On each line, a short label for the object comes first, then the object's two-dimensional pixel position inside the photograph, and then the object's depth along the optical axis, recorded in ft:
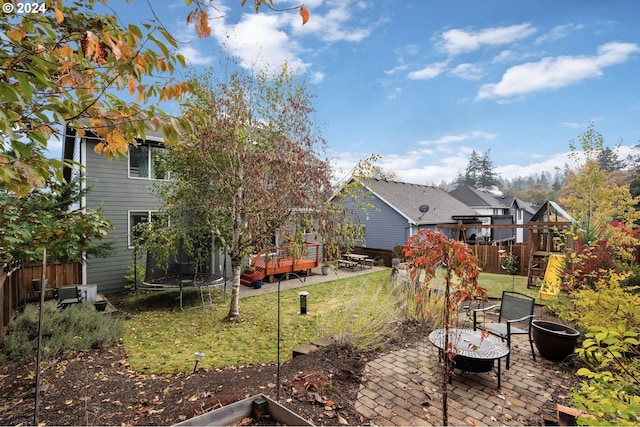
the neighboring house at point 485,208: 74.95
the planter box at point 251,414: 8.78
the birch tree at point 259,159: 22.02
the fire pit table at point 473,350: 12.65
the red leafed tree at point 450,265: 10.60
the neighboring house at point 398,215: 55.62
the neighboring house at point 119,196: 31.17
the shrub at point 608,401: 5.54
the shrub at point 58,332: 15.58
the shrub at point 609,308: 11.68
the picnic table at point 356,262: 47.91
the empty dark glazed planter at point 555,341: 14.94
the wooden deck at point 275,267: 36.30
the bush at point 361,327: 16.21
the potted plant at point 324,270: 44.17
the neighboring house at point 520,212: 88.94
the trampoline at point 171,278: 26.55
